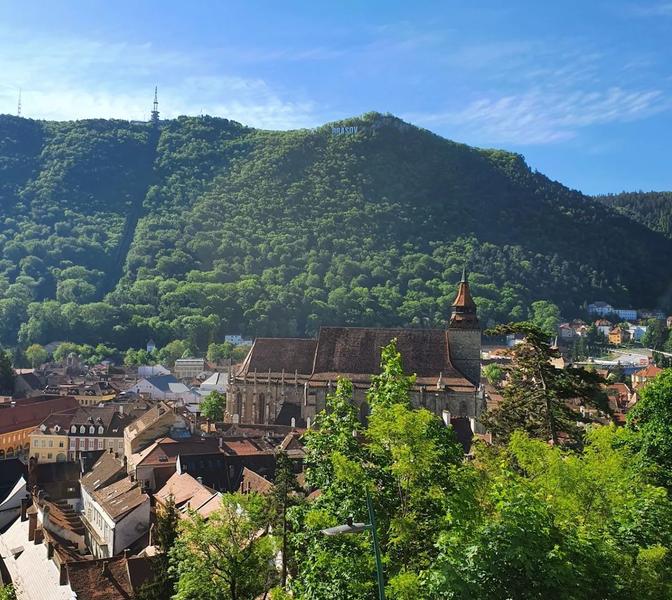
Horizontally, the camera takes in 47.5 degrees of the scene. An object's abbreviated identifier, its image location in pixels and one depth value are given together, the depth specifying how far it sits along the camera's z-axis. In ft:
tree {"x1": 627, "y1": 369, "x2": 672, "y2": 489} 82.02
